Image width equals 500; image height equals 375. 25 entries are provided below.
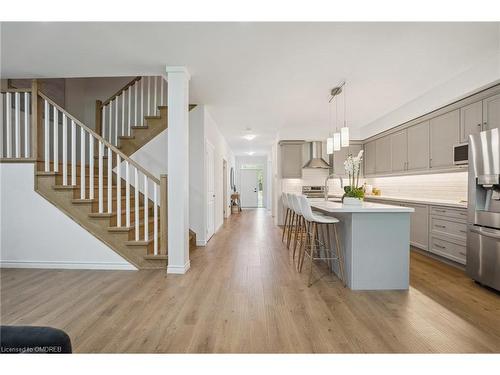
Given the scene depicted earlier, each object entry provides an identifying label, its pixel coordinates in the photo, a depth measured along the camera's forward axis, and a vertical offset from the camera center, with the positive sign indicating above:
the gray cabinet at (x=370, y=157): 6.36 +0.71
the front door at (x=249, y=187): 13.18 -0.10
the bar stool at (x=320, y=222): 2.96 -0.42
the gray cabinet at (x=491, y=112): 3.13 +0.91
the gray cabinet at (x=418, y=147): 4.48 +0.70
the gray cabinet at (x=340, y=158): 6.84 +0.72
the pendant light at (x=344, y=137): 3.40 +0.64
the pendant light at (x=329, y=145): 3.96 +0.61
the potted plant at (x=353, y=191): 3.04 -0.07
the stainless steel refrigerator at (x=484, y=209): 2.77 -0.26
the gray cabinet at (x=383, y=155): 5.69 +0.69
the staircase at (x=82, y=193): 3.46 -0.12
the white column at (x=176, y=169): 3.31 +0.20
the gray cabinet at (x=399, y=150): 5.09 +0.71
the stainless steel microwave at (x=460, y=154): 3.55 +0.45
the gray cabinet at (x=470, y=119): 3.38 +0.89
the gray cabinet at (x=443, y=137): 3.82 +0.75
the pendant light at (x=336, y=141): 3.70 +0.63
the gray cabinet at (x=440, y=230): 3.46 -0.66
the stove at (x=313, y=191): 7.05 -0.16
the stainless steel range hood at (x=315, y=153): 6.87 +0.87
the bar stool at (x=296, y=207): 3.60 -0.33
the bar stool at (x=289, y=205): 4.20 -0.34
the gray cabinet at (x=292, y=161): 7.07 +0.66
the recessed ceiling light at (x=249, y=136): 8.01 +1.53
